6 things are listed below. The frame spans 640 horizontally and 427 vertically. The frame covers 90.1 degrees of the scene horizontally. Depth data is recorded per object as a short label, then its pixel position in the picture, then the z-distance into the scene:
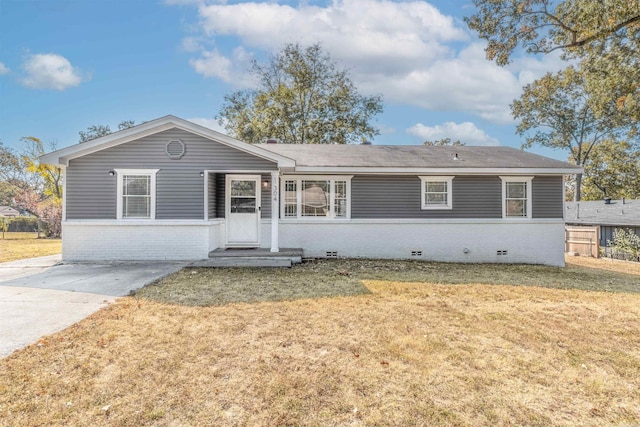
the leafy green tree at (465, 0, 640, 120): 9.34
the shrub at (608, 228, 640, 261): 15.16
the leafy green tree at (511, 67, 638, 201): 26.33
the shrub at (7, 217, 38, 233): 29.08
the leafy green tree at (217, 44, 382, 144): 24.75
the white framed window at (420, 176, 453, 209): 10.83
